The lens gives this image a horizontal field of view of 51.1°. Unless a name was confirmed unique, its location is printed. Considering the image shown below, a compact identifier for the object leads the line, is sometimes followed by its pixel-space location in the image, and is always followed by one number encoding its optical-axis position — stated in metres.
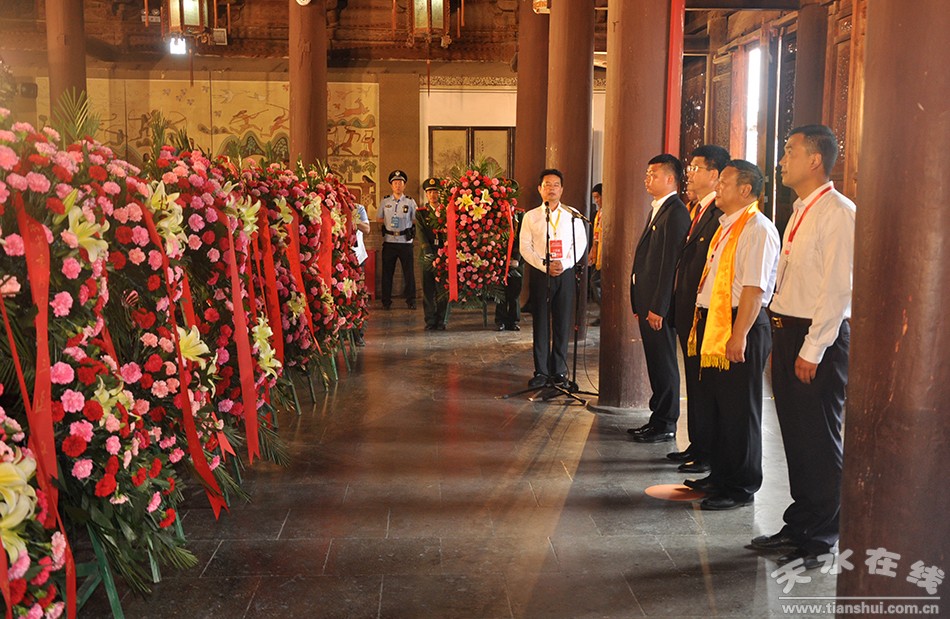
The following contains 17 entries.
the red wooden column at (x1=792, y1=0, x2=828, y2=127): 10.28
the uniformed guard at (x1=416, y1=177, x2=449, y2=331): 10.90
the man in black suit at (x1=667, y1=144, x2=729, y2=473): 4.85
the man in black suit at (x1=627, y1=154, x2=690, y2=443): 5.57
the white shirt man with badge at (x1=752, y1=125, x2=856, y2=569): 3.69
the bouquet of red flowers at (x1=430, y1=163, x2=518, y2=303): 10.48
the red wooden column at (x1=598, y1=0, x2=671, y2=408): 6.53
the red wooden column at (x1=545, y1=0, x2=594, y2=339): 9.82
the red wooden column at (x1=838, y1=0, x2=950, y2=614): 2.49
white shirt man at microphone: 7.34
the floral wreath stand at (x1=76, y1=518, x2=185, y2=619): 3.12
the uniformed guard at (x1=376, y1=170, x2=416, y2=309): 12.88
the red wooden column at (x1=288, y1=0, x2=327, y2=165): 12.52
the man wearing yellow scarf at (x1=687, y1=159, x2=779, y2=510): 4.30
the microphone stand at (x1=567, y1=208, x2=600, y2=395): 7.07
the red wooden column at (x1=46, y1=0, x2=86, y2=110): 11.70
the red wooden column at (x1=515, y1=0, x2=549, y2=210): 12.40
